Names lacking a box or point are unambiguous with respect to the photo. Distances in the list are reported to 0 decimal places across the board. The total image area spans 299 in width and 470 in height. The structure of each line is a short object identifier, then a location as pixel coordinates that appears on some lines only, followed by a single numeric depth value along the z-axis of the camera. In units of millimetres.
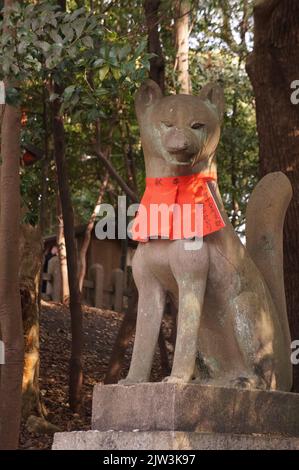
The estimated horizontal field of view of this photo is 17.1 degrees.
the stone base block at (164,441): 5477
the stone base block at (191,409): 5574
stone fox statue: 5918
